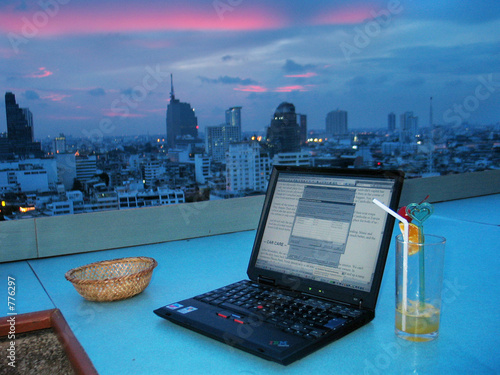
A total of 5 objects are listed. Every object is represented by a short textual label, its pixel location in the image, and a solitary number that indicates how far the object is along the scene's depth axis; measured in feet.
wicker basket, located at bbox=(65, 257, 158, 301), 3.59
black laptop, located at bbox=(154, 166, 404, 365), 2.80
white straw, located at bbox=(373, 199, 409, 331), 2.68
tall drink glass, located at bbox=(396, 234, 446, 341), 2.71
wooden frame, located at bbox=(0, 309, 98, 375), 2.88
